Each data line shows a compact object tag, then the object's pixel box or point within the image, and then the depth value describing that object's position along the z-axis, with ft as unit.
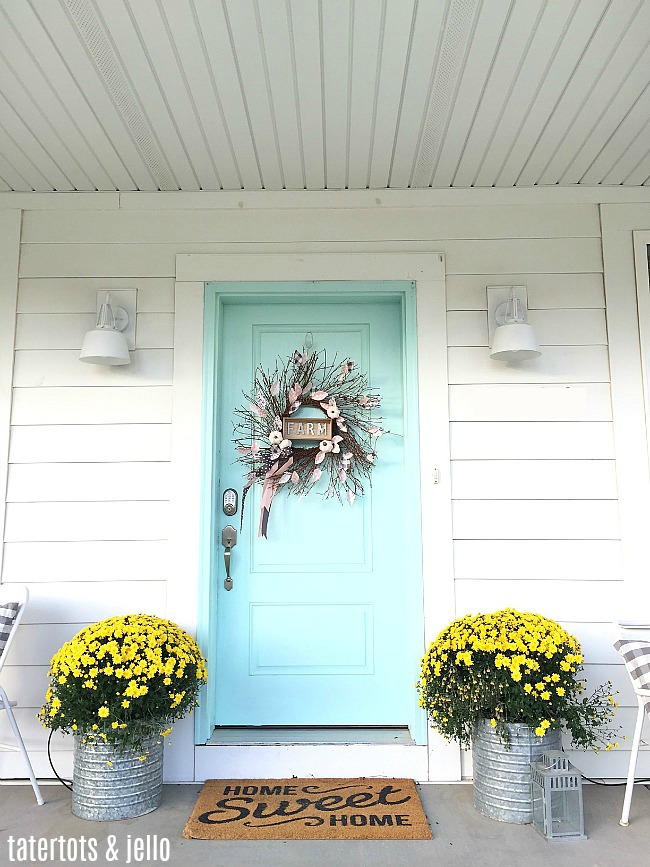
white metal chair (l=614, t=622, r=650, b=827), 8.02
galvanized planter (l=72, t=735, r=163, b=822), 8.08
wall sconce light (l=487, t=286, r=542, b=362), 9.56
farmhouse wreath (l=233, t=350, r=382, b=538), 10.23
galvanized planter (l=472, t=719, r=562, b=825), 8.02
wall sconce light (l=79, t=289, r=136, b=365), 9.57
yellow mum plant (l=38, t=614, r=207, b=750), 7.96
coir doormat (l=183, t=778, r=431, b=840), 7.73
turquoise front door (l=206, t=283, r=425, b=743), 9.93
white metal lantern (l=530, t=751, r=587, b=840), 7.62
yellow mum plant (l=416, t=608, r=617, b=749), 7.96
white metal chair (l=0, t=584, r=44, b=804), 8.54
